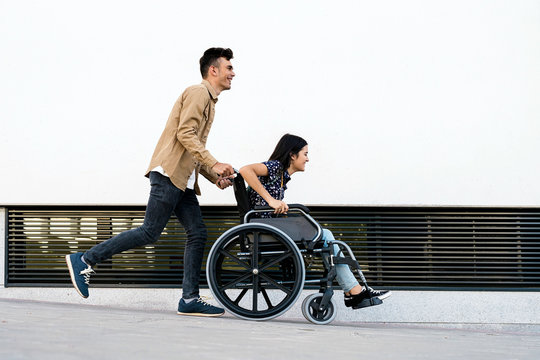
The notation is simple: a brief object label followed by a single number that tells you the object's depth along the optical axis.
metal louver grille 5.01
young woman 3.75
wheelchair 3.64
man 3.74
